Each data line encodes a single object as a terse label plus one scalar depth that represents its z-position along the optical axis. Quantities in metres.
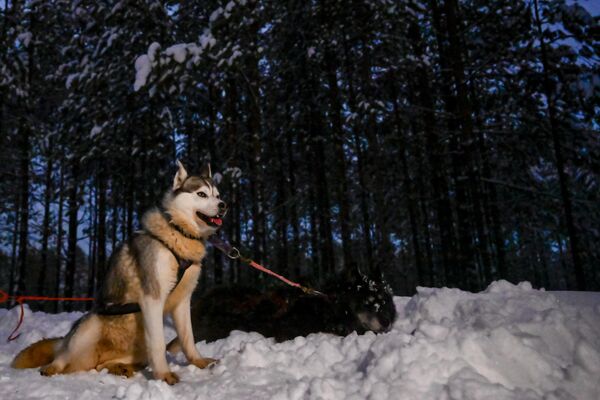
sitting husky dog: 3.37
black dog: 4.58
